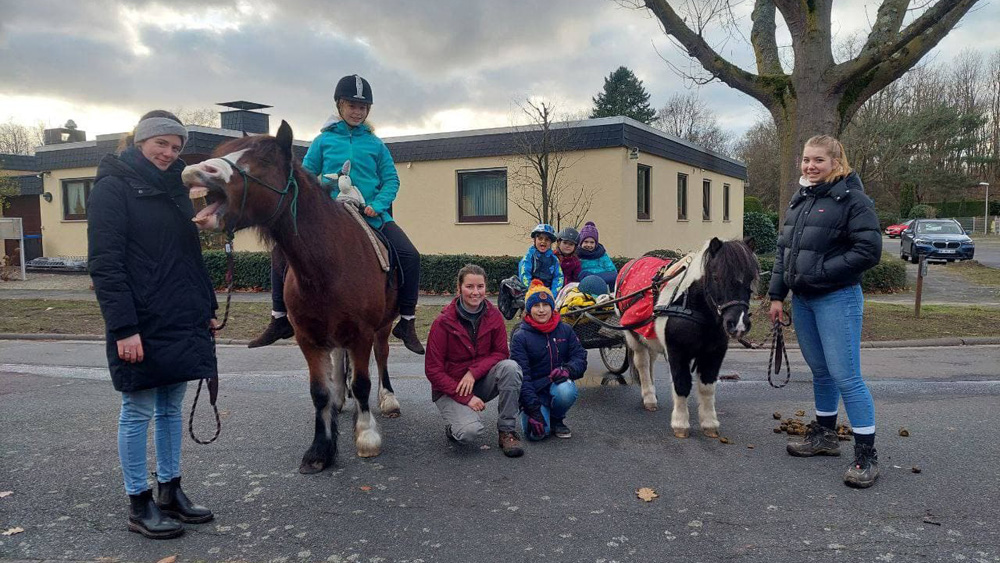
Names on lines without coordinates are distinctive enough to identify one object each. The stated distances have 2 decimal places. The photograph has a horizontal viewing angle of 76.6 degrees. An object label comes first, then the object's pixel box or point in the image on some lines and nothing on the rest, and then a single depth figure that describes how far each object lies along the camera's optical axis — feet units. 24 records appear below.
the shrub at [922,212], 168.90
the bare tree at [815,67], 31.37
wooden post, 35.91
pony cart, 19.57
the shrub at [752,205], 118.21
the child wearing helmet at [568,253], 23.75
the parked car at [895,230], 158.79
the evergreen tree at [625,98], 174.09
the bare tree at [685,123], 200.03
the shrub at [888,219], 172.54
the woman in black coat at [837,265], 13.11
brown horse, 12.19
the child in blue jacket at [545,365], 16.33
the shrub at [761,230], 94.02
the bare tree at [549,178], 56.34
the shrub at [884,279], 49.95
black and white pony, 14.65
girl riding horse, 16.44
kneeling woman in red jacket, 15.51
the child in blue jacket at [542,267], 22.29
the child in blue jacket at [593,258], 24.02
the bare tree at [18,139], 190.80
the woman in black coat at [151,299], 10.34
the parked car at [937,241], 79.07
